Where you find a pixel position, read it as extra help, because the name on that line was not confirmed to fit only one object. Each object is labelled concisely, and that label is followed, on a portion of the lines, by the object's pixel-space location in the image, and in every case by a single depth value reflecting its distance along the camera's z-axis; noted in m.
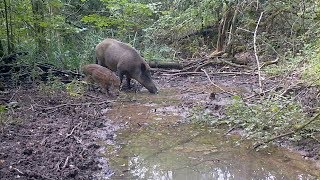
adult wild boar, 6.83
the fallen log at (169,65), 8.38
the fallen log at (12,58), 6.28
